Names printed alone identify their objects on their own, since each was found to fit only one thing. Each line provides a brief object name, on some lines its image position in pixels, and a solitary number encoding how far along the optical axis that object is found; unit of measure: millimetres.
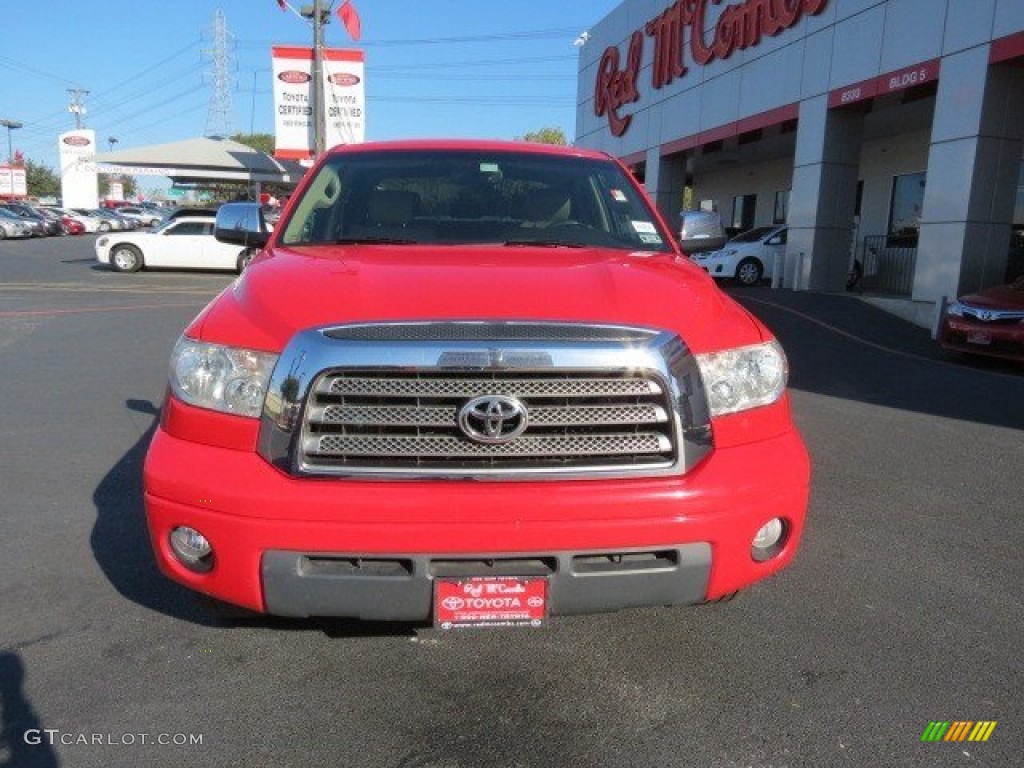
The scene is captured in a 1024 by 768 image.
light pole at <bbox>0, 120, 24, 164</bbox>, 88125
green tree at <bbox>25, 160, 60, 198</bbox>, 94562
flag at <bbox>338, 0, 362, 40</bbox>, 25562
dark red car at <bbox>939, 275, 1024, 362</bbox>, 9094
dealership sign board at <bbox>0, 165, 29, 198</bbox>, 69938
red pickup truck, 2275
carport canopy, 31656
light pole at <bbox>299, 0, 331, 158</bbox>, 21686
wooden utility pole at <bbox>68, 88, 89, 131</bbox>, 93062
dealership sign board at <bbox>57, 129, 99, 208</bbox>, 67938
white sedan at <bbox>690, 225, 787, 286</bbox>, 18688
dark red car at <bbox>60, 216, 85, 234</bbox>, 47688
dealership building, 12102
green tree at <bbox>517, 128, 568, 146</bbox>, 72125
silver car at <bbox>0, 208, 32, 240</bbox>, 39344
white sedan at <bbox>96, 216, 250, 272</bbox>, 21953
